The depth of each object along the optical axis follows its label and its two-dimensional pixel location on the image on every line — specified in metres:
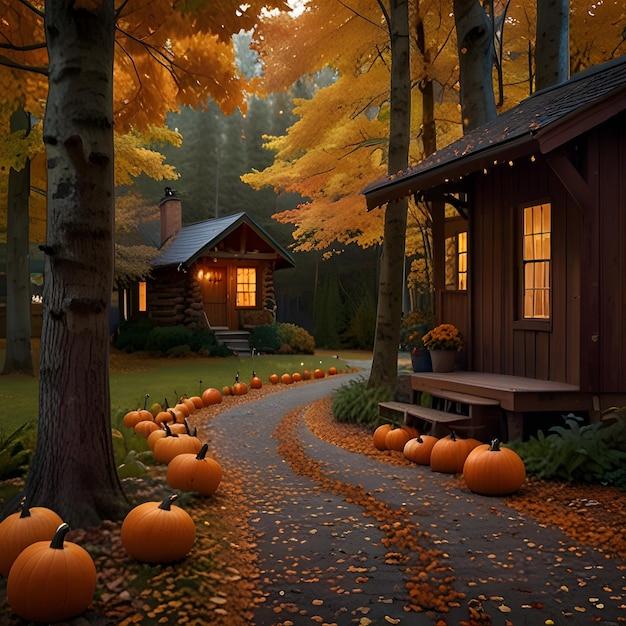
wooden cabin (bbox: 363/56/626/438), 7.39
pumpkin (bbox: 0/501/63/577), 3.98
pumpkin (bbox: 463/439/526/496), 6.03
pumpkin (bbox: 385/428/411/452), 8.21
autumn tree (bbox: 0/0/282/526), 4.57
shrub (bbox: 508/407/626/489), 6.34
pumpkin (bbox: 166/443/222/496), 5.60
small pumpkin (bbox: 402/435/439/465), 7.52
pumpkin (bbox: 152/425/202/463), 6.72
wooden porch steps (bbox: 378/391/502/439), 7.77
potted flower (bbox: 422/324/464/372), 9.49
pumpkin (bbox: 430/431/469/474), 7.01
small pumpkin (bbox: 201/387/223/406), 12.20
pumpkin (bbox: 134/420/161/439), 8.16
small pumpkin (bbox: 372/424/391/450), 8.41
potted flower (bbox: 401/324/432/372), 9.90
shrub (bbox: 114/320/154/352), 23.09
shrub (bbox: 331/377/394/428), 10.05
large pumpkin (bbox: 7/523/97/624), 3.45
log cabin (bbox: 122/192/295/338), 24.48
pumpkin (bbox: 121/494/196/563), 4.12
